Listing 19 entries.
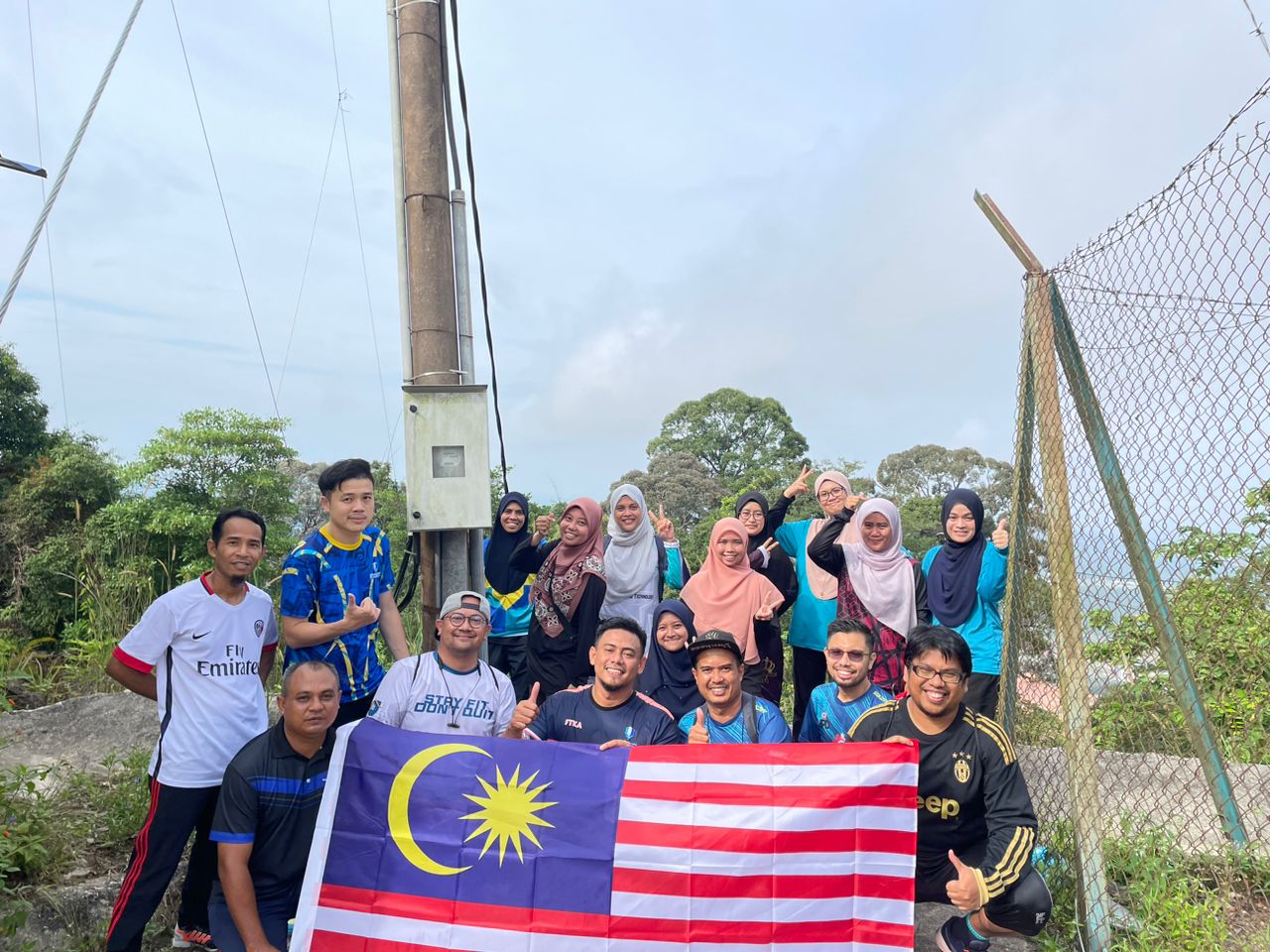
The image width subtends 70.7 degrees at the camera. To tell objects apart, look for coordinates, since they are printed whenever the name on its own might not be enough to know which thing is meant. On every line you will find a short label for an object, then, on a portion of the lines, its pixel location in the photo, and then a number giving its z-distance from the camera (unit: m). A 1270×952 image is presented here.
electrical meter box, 4.96
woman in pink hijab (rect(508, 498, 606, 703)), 5.00
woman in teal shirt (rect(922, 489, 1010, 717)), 4.66
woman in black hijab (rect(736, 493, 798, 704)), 5.20
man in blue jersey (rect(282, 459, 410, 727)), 3.87
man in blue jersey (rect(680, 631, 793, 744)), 3.85
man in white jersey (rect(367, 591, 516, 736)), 3.89
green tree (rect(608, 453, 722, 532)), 23.31
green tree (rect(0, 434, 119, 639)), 13.12
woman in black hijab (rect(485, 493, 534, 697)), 5.57
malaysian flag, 3.31
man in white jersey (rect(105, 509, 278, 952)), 3.44
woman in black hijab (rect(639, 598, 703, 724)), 4.62
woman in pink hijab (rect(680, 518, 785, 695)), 4.97
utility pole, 4.99
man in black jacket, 3.40
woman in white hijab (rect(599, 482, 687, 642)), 5.25
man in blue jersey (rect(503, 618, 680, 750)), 3.88
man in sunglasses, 4.12
